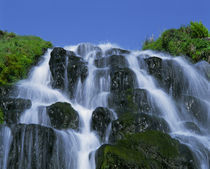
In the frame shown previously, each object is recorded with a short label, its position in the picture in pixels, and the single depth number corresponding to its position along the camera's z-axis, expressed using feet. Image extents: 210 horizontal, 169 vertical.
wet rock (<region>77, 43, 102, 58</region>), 57.36
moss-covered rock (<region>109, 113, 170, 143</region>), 27.25
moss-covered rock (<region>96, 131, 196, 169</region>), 19.16
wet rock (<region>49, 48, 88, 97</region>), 41.85
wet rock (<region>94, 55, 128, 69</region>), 47.39
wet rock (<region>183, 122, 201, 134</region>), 30.09
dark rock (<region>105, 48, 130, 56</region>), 56.18
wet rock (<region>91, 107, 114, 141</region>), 30.12
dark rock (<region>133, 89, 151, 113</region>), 33.96
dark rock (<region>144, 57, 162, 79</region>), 43.70
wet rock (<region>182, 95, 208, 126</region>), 35.73
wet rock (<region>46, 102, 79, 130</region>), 30.66
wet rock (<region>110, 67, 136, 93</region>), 38.60
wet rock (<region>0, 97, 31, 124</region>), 30.81
